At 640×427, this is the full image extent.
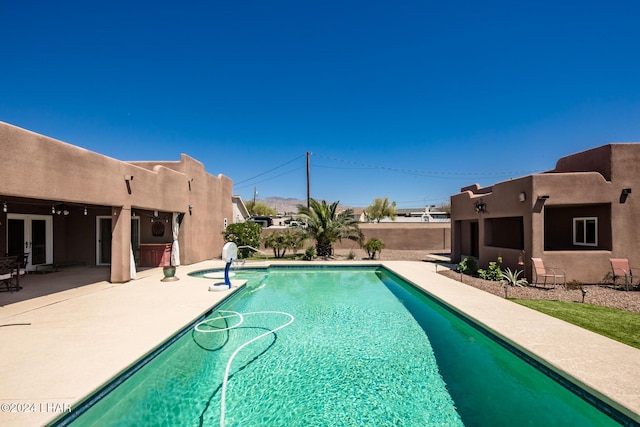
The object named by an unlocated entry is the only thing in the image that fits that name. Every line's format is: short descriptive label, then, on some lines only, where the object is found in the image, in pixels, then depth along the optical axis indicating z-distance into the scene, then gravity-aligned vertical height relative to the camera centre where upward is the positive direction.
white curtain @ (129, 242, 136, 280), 11.91 -1.98
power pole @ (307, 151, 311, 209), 26.11 +2.49
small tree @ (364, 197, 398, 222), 62.94 +1.63
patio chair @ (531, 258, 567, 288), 11.10 -2.11
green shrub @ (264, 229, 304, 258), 20.20 -1.57
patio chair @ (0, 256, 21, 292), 9.07 -1.67
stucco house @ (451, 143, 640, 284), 11.36 +0.47
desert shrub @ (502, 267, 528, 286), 11.43 -2.39
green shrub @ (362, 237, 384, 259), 20.30 -1.94
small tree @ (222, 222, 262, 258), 19.83 -1.16
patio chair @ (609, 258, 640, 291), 10.86 -1.90
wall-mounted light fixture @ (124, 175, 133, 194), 11.29 +1.39
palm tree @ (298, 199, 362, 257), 19.66 -0.47
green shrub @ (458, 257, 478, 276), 14.18 -2.35
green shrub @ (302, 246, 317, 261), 19.59 -2.38
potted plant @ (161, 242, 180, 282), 12.04 -2.22
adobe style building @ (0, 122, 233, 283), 7.72 +0.47
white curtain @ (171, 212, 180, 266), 16.00 -1.35
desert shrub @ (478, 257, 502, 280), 12.69 -2.36
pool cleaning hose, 4.52 -2.82
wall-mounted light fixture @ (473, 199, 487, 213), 14.84 +0.52
